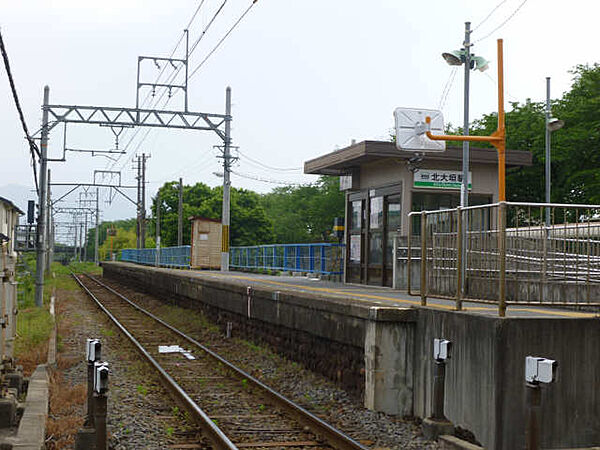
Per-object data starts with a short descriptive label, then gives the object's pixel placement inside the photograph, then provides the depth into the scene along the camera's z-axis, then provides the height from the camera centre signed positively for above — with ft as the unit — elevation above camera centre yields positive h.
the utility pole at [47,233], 159.55 +2.41
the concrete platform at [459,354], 23.22 -3.95
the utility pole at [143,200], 181.47 +11.04
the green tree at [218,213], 232.53 +10.45
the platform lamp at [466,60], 52.60 +13.44
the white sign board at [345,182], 60.29 +5.35
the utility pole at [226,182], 97.81 +8.66
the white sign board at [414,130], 45.65 +7.17
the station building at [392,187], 53.11 +4.60
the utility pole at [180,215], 162.11 +6.68
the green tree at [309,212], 256.52 +13.01
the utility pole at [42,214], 77.05 +3.05
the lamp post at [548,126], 78.89 +13.30
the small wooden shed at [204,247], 126.52 -0.11
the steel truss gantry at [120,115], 82.02 +14.37
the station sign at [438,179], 53.06 +5.06
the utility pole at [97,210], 242.78 +11.54
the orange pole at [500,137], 39.21 +5.96
